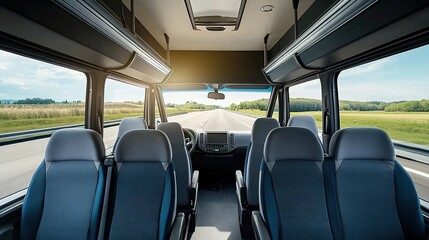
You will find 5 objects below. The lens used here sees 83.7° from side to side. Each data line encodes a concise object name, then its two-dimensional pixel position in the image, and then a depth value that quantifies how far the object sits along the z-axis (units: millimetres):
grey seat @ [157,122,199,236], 2977
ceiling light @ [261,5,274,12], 2623
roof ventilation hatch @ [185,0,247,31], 2533
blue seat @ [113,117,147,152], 3214
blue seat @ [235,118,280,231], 2775
